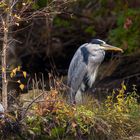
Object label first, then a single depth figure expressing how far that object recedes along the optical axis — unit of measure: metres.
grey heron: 16.69
